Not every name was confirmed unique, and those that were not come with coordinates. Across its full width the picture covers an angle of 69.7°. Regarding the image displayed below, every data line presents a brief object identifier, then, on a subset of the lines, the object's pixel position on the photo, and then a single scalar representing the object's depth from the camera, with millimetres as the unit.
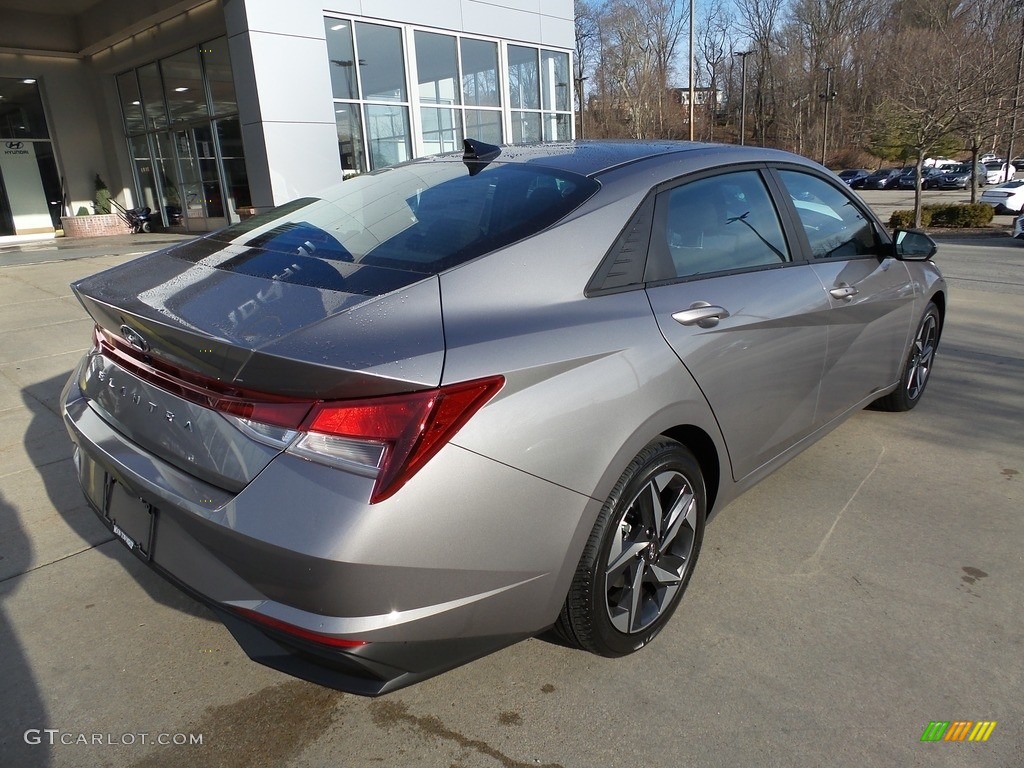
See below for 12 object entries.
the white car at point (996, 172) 46356
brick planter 19859
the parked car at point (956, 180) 45281
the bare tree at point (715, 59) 76062
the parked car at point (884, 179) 48625
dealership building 14328
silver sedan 1731
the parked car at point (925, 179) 46406
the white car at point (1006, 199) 24453
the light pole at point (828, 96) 54494
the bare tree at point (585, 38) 69375
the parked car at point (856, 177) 50531
